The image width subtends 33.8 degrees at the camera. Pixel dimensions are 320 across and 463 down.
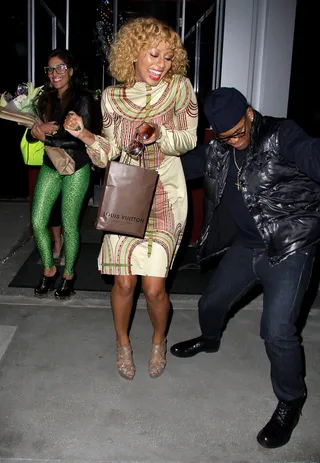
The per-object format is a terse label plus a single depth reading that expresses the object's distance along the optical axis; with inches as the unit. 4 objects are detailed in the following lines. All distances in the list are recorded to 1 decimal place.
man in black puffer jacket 103.4
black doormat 191.2
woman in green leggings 160.9
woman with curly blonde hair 114.2
